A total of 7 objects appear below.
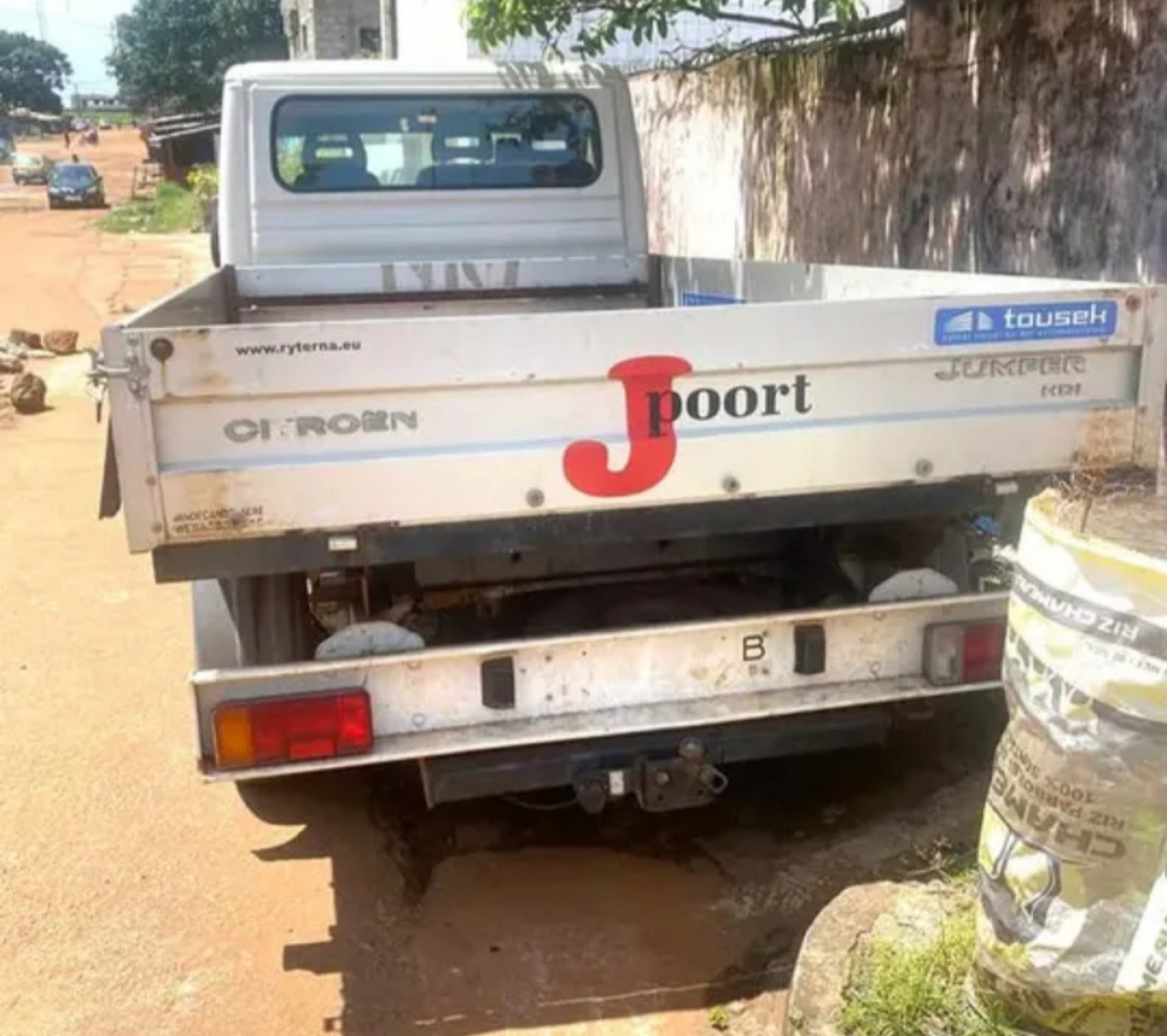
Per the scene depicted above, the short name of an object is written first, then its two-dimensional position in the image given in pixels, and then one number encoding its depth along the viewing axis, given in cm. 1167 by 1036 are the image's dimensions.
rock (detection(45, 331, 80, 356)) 1437
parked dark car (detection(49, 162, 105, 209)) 4103
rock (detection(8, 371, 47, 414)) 1098
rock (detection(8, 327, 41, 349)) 1456
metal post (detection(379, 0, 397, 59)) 2339
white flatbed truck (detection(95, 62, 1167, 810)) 290
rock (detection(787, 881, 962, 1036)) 271
